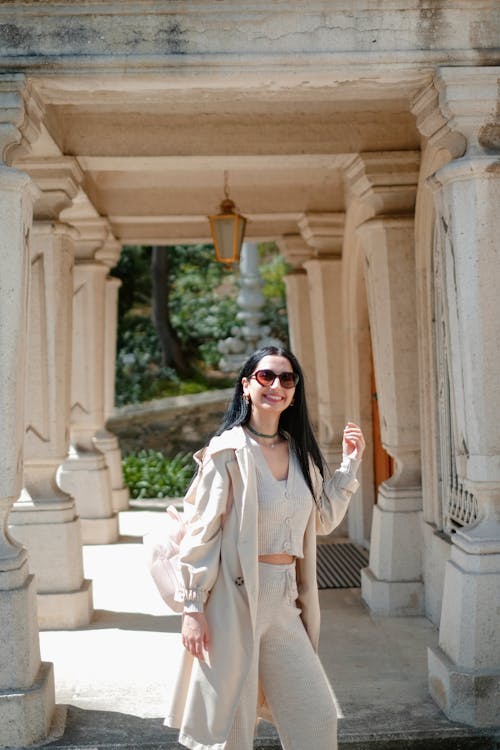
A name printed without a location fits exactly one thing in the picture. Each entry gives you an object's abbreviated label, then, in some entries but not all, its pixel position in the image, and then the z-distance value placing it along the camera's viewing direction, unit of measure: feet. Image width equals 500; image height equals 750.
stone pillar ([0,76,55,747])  14.03
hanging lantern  26.08
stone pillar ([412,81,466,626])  19.67
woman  10.73
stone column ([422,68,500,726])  14.47
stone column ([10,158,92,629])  20.29
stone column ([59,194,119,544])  30.53
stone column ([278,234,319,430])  33.65
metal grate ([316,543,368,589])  24.43
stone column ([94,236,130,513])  35.53
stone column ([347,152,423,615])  21.02
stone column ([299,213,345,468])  28.86
